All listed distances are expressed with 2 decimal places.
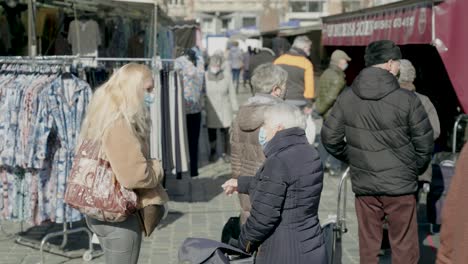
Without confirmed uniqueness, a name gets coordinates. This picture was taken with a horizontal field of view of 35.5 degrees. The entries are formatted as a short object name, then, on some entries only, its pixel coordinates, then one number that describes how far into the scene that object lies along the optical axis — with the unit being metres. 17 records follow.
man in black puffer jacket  4.68
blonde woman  3.86
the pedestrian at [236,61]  27.30
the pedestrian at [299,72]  8.55
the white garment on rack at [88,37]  10.62
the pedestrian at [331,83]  9.19
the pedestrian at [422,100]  5.92
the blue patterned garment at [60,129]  5.53
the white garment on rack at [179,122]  7.23
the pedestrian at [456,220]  2.43
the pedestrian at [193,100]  9.12
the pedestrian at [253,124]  4.39
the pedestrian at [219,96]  10.18
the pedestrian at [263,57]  12.95
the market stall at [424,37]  5.43
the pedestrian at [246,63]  29.00
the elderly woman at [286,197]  3.33
